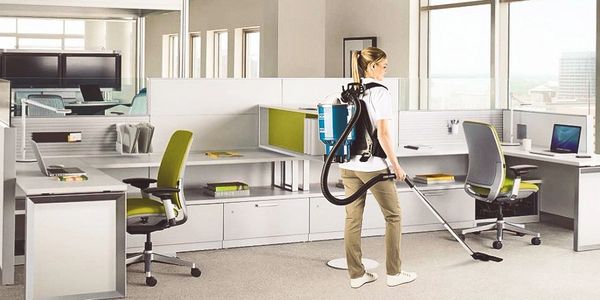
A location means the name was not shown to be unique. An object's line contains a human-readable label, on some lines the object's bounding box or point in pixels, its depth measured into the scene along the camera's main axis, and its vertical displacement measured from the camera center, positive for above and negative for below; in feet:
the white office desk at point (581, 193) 19.79 -1.31
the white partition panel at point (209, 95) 20.81 +0.96
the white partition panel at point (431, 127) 23.54 +0.26
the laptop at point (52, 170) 16.26 -0.69
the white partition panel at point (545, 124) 21.60 +0.36
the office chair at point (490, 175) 20.18 -0.89
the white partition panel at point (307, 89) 22.04 +1.17
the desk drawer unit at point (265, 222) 20.03 -2.01
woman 15.56 -0.74
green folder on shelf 20.07 -1.18
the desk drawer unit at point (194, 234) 19.29 -2.21
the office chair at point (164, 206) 16.51 -1.36
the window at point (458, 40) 30.37 +3.48
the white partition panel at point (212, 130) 20.92 +0.13
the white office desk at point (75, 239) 14.65 -1.78
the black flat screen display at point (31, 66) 20.58 +1.60
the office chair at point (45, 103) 19.53 +0.67
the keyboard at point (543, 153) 21.44 -0.38
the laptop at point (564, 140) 21.63 -0.06
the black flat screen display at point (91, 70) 20.42 +1.53
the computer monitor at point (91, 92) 20.20 +0.97
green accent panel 20.24 +0.15
